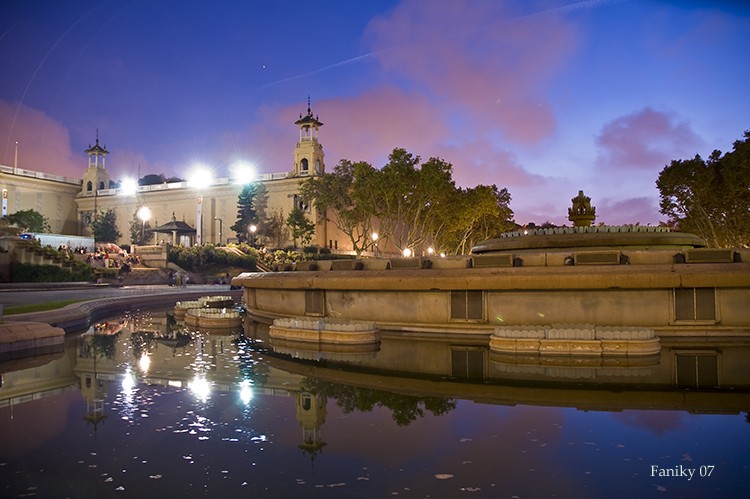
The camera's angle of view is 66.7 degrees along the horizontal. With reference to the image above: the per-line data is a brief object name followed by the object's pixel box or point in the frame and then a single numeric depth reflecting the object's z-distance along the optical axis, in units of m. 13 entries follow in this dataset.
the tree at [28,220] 88.88
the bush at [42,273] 40.38
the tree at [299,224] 79.12
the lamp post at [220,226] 95.50
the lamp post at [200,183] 94.03
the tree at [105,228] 101.62
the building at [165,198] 88.81
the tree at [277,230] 89.22
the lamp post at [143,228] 96.85
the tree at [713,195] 37.16
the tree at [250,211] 89.19
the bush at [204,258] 58.00
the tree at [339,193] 53.28
